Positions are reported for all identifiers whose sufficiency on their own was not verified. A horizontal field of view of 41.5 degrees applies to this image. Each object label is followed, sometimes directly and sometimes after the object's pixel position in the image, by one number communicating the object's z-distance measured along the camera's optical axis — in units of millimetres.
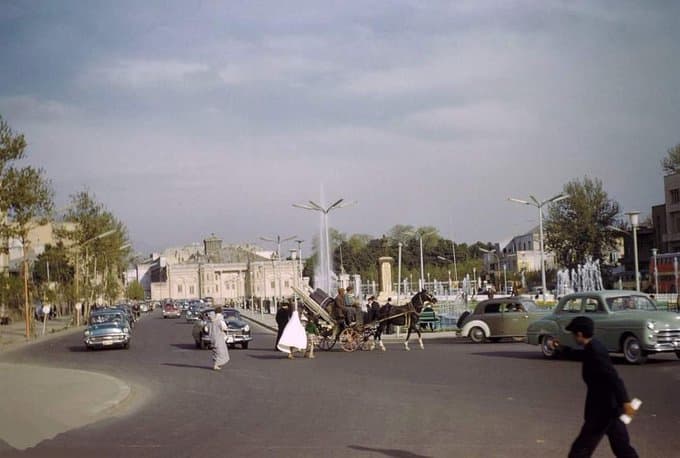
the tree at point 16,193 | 41062
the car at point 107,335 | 37000
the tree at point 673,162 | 92000
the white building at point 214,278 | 173250
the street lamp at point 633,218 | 43438
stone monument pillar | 59500
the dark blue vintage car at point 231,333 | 34656
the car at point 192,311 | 73500
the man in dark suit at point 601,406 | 8305
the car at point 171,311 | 90125
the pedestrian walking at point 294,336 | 27906
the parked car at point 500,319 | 31375
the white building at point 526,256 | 151125
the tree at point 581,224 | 95500
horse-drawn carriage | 30406
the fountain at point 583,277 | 88000
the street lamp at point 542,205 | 50875
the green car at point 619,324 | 20922
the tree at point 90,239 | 80062
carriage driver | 30817
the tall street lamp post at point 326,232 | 54594
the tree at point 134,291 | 160875
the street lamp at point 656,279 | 63666
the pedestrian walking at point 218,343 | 24266
